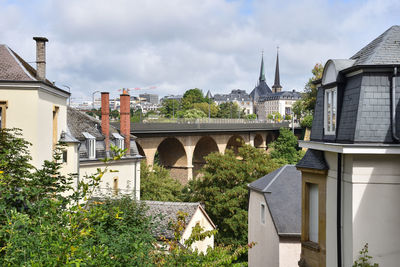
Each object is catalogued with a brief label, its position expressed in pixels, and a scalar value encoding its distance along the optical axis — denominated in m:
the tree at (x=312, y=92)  61.97
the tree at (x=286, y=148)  61.41
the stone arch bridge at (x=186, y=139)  43.59
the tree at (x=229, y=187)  27.78
